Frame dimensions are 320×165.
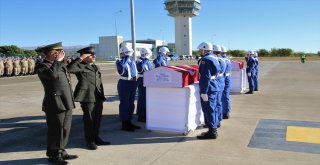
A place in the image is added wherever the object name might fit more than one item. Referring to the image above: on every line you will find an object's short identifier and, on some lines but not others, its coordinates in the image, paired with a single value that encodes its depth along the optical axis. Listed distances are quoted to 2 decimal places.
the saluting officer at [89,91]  4.45
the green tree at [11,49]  59.29
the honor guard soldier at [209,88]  5.05
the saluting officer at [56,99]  3.85
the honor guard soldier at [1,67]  20.24
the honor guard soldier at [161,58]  8.02
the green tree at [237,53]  82.18
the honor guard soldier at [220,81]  5.42
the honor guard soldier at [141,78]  6.55
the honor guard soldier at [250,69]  10.80
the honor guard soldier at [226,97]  6.52
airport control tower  84.77
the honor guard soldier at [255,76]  11.08
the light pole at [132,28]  11.73
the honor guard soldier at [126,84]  5.64
